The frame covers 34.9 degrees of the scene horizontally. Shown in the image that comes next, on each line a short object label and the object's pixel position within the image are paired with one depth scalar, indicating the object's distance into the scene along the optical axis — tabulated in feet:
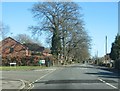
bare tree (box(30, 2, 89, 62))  145.70
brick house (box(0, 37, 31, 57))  171.31
